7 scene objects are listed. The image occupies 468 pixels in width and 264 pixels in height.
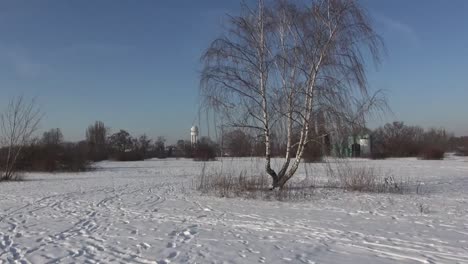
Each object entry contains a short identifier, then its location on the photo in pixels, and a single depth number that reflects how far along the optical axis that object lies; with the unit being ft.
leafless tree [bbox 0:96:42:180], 91.04
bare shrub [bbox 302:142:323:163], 57.62
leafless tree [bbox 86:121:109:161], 330.13
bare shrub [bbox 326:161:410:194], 60.70
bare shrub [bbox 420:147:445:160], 209.68
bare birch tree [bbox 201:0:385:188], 53.52
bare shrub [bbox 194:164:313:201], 54.03
